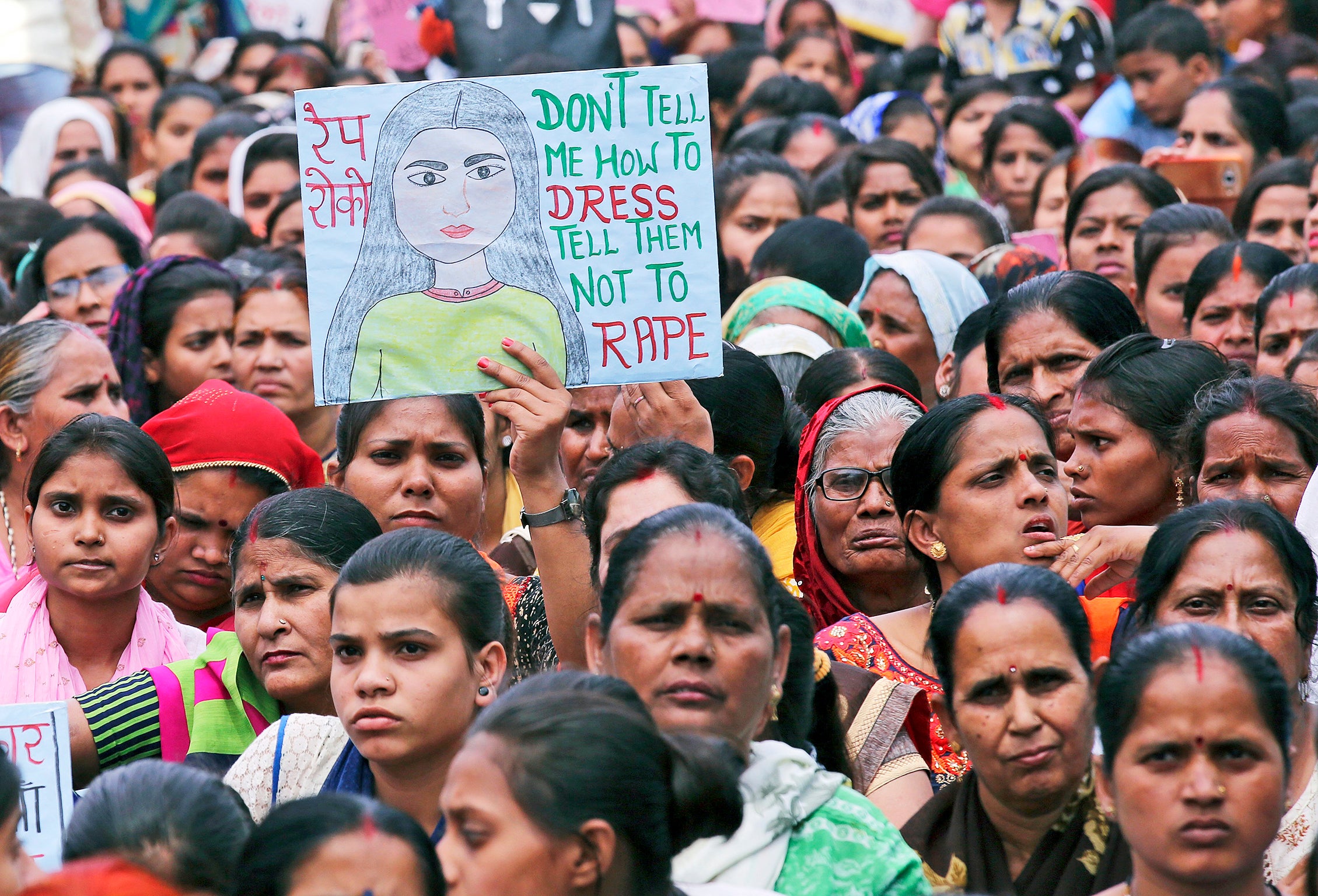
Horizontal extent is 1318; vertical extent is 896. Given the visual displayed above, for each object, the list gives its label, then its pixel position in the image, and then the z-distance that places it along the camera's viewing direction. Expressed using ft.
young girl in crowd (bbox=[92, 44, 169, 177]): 71.51
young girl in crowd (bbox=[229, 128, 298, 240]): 55.77
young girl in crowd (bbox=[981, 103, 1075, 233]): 55.67
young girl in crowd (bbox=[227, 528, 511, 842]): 22.75
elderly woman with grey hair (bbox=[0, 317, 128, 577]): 33.68
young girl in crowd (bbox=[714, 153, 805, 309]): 48.73
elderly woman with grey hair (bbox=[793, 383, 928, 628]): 29.63
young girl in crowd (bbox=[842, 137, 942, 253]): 51.65
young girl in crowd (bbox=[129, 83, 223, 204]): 65.05
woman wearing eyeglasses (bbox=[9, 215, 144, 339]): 45.09
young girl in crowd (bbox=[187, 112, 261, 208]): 58.59
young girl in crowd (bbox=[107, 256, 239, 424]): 40.27
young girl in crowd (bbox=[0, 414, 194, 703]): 28.32
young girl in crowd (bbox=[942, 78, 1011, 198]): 60.54
